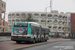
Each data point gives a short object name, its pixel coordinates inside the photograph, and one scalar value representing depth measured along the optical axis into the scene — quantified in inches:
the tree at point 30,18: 3776.8
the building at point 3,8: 3004.4
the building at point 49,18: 3951.8
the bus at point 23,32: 937.5
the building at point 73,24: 3880.4
